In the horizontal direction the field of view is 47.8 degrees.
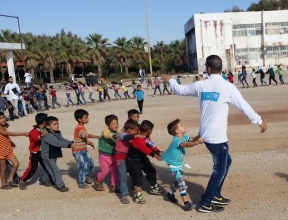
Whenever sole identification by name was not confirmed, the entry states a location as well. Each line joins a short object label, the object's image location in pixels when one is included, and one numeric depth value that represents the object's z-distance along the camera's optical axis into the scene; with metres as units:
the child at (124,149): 4.69
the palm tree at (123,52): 54.47
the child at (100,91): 21.15
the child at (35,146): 5.45
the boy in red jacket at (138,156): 4.56
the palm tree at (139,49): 55.49
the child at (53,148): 5.27
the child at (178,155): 4.26
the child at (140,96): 14.08
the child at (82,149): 5.33
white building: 49.03
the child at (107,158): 5.19
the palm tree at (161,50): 68.12
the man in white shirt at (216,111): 3.88
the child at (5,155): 5.56
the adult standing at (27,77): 23.95
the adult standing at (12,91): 15.27
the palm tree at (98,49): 50.47
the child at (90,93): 21.23
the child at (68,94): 19.36
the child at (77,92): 20.35
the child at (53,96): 18.87
